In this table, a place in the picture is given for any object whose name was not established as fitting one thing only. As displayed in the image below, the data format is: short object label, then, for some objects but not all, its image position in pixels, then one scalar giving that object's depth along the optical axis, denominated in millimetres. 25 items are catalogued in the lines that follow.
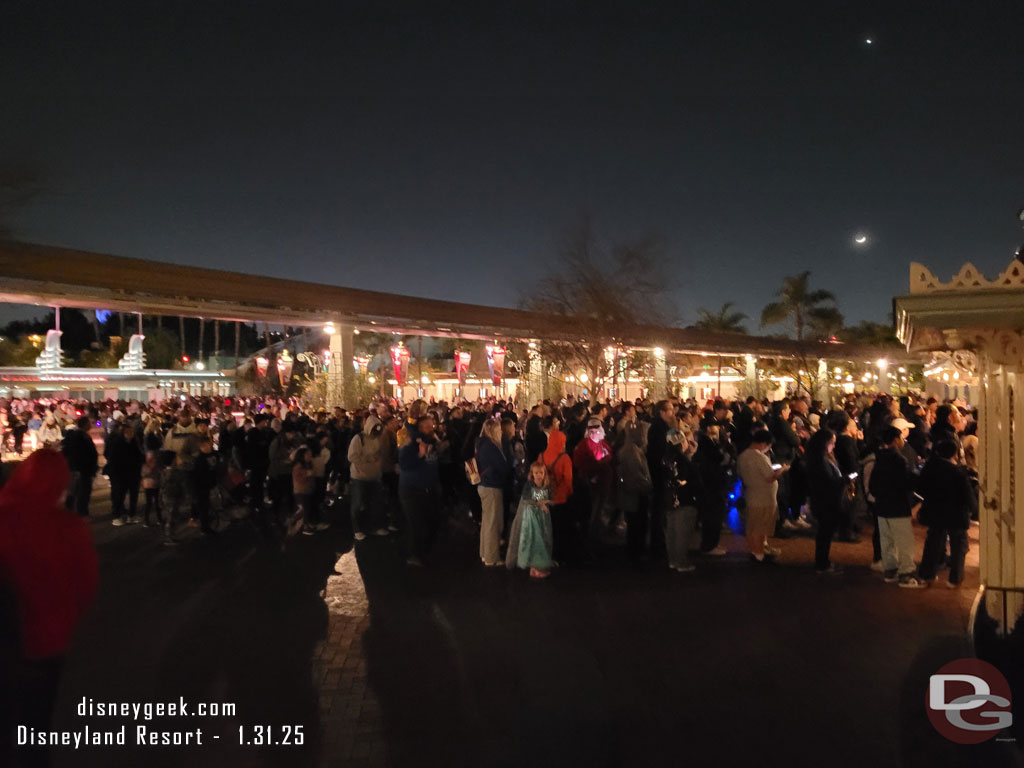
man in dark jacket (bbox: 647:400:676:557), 8367
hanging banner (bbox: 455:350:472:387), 31094
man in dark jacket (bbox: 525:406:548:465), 9000
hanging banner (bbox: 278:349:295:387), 29712
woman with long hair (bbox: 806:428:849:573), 7910
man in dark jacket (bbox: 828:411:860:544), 9188
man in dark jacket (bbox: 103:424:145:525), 11922
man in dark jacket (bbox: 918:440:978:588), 6934
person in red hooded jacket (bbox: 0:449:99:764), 3281
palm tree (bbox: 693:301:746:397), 49125
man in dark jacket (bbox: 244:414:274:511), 11555
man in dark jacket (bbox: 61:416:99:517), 11422
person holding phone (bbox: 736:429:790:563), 8273
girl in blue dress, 7816
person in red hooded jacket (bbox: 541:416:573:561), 8008
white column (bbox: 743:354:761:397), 33438
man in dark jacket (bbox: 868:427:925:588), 7406
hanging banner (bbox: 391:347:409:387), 26656
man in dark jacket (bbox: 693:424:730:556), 8844
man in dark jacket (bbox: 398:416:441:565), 8445
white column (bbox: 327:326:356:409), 20891
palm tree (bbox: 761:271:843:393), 40531
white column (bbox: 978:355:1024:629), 4812
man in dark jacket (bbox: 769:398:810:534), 10195
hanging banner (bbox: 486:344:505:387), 28219
